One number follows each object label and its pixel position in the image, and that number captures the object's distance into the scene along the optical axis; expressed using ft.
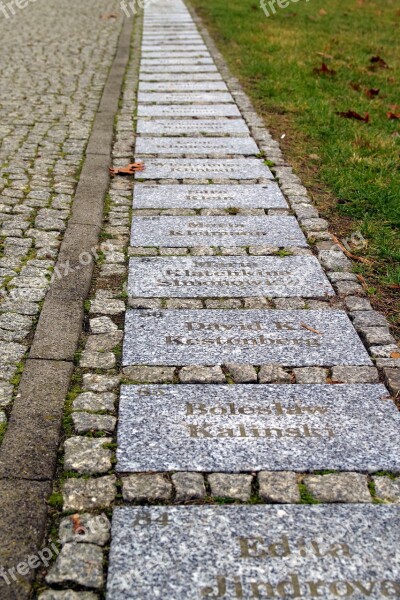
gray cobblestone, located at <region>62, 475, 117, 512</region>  7.46
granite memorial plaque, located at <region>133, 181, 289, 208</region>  15.58
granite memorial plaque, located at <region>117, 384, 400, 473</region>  8.05
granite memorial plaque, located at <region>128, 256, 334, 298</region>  11.88
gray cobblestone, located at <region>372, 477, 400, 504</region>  7.61
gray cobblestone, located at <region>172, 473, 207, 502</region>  7.56
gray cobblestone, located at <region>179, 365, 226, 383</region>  9.51
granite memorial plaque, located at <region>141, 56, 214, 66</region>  30.11
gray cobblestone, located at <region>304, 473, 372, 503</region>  7.59
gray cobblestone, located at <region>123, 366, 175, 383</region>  9.51
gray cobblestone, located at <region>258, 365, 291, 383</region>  9.57
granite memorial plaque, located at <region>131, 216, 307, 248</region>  13.76
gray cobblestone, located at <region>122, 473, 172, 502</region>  7.54
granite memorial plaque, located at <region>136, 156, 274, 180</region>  17.34
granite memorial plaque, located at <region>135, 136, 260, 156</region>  19.08
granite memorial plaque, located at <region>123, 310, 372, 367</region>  10.01
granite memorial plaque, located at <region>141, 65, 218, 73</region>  28.69
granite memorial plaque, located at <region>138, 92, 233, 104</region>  24.07
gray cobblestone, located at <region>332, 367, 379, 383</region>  9.64
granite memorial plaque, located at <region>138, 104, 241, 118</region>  22.50
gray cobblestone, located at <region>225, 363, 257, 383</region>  9.55
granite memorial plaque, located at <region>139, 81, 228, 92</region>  25.69
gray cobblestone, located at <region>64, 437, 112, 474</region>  7.99
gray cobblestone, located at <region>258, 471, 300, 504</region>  7.55
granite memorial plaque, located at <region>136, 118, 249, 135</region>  20.77
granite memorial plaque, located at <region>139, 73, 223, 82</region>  27.27
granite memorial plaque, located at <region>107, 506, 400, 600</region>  6.48
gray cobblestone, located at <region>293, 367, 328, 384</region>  9.59
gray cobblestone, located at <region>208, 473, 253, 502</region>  7.60
